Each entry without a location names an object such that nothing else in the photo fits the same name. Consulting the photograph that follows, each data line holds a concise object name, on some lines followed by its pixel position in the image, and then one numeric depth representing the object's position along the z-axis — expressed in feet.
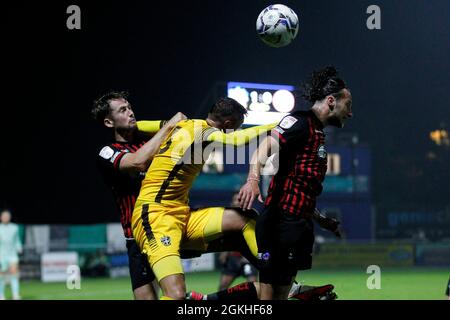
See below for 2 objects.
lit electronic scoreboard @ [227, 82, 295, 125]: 135.13
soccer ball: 51.39
